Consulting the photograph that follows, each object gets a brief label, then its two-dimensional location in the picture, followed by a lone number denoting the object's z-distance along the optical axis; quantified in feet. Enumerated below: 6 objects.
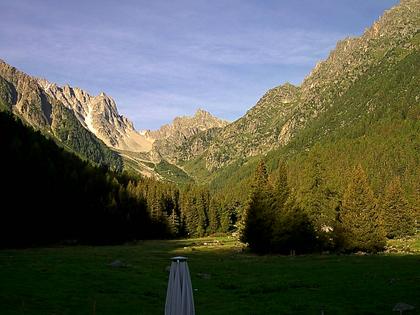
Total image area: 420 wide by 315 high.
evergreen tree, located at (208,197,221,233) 578.25
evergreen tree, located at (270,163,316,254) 259.19
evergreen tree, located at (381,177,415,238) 378.73
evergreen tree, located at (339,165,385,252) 252.42
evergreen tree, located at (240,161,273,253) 272.10
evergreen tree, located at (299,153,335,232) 274.16
